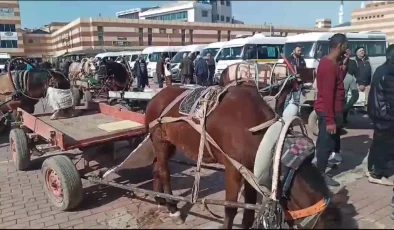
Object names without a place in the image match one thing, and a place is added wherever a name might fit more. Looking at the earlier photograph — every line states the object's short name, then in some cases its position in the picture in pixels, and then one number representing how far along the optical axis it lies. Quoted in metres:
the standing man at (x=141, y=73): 19.28
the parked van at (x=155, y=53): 29.44
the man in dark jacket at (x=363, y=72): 9.04
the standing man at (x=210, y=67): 17.64
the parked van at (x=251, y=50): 18.69
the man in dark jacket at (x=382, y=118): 4.80
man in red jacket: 4.48
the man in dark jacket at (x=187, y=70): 18.12
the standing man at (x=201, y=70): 17.20
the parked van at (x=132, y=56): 30.97
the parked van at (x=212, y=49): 22.38
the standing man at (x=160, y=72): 19.59
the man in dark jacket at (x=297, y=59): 9.67
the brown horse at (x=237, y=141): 2.50
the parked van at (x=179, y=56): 23.21
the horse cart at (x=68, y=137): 4.12
